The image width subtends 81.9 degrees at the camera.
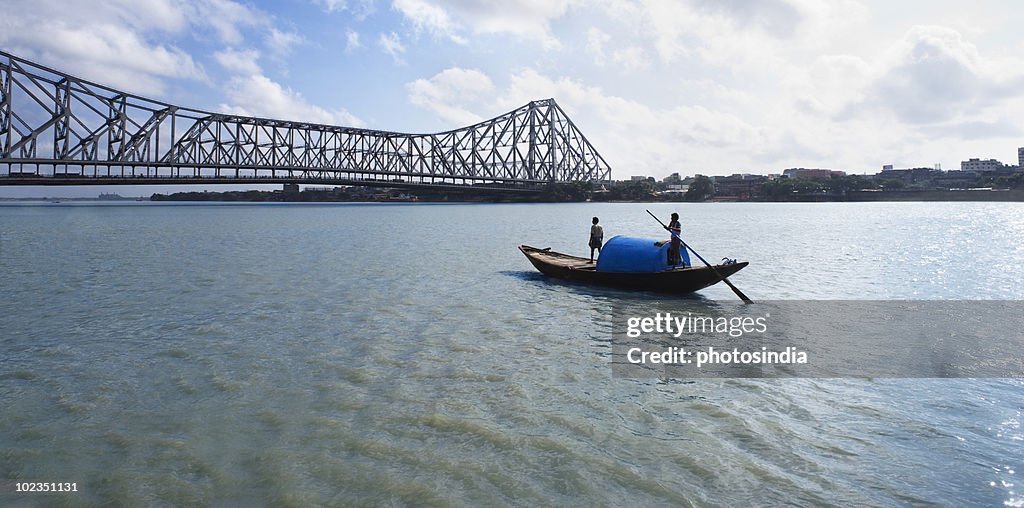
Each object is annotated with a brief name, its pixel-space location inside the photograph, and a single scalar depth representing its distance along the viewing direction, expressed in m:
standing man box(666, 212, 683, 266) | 14.87
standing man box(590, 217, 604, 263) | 18.77
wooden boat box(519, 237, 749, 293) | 14.31
